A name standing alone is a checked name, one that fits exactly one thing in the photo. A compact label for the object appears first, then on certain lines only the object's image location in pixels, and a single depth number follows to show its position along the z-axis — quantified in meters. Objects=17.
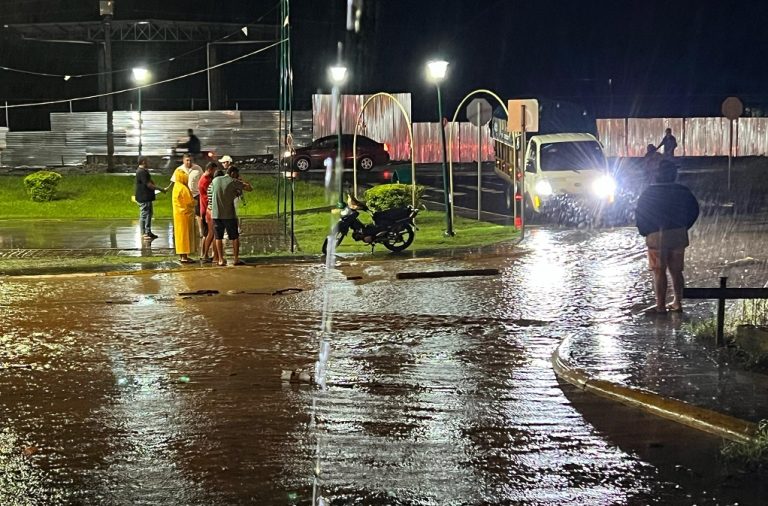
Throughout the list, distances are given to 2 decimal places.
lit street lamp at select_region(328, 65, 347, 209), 25.59
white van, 23.97
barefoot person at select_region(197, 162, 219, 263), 17.53
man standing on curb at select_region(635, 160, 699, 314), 11.64
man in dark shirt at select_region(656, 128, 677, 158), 26.45
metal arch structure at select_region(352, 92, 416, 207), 21.85
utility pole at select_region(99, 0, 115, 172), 33.78
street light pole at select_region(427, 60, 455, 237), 20.71
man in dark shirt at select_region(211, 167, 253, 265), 16.55
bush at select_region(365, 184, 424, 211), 22.27
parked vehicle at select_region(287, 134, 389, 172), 38.25
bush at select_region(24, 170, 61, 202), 31.03
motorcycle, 18.20
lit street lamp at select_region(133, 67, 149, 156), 33.50
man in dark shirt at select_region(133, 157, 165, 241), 20.34
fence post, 9.57
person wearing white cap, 17.19
